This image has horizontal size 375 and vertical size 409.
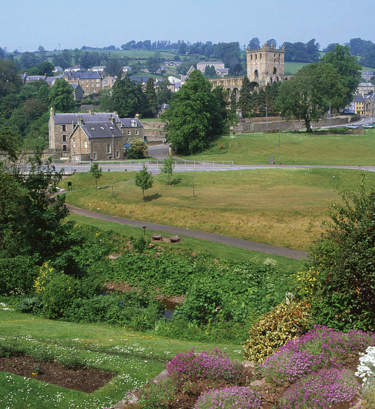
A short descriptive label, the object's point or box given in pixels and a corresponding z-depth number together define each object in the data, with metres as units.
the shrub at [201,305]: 25.80
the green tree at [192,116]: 89.69
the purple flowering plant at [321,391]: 10.34
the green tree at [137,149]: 91.12
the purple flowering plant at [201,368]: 12.05
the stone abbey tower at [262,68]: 166.50
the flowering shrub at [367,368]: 10.79
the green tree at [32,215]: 29.84
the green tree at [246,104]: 125.50
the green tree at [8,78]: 167.12
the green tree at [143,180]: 54.75
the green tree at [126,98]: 132.50
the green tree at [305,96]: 99.81
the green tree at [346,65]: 136.50
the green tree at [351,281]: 15.45
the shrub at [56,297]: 25.33
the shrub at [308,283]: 17.29
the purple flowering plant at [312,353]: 11.88
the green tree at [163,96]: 170.88
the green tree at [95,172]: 63.56
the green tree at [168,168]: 59.92
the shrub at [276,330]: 15.98
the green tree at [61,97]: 142.38
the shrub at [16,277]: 27.98
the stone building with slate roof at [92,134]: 89.06
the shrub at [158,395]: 11.33
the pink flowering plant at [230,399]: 10.48
